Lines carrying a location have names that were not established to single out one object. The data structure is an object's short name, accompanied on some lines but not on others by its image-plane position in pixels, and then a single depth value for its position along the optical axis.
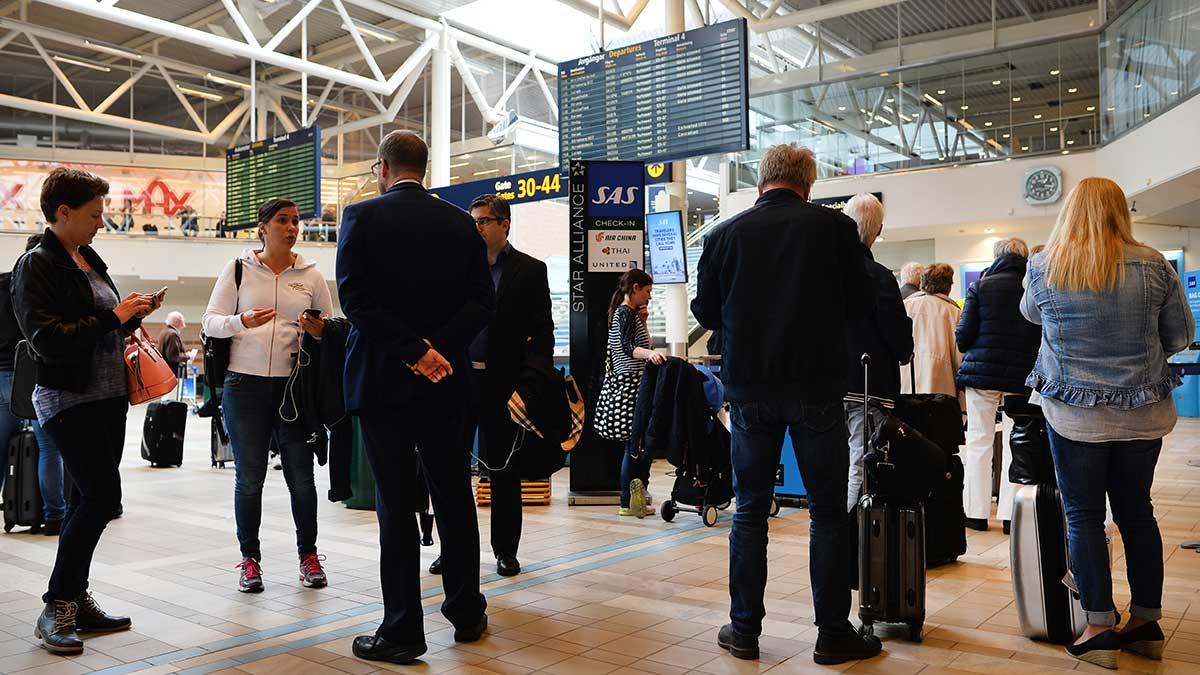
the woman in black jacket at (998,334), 5.17
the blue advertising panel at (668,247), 9.55
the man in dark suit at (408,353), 3.19
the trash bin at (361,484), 6.70
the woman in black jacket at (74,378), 3.38
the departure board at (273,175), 14.35
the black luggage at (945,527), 4.56
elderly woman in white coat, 5.92
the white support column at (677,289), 10.53
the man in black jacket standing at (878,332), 3.96
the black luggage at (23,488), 5.77
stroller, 6.02
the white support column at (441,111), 19.12
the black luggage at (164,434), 9.48
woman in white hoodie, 4.15
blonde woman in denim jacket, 3.10
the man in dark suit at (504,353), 4.45
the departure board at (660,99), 9.43
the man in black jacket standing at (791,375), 3.16
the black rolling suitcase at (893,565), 3.44
